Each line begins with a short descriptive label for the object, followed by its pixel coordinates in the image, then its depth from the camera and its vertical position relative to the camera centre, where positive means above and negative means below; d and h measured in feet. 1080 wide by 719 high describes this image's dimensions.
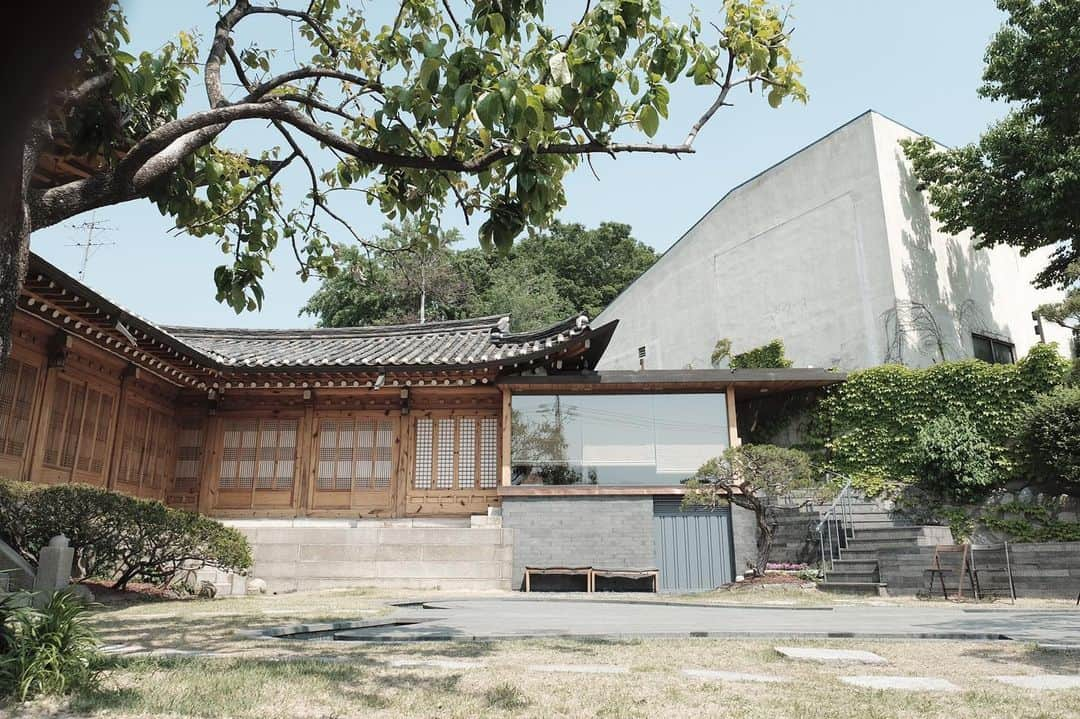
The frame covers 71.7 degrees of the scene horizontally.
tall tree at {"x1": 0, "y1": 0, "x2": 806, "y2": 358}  12.26 +8.04
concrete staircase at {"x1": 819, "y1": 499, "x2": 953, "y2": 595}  37.63 -0.65
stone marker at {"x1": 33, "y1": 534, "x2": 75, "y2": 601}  24.35 -1.14
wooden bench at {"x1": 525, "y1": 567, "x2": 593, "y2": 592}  42.09 -1.99
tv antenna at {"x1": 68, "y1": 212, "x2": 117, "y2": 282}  59.77 +23.78
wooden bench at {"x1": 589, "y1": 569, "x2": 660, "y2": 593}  41.94 -2.13
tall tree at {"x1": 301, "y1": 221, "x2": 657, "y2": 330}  114.21 +40.66
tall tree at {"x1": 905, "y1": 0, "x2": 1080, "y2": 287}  46.16 +25.12
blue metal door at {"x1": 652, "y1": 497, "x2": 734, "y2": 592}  43.14 -0.63
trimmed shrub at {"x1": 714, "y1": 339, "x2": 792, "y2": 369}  60.85 +14.45
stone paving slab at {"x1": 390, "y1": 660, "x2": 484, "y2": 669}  13.12 -2.27
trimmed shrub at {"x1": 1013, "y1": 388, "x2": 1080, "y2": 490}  39.50 +5.23
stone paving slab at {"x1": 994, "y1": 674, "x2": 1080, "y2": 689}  11.89 -2.27
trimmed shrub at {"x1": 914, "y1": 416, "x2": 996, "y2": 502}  44.21 +4.51
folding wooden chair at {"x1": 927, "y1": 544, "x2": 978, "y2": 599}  35.04 -1.19
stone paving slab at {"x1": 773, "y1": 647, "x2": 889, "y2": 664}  14.32 -2.29
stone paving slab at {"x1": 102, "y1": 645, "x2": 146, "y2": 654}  14.76 -2.35
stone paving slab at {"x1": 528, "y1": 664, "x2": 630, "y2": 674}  12.75 -2.25
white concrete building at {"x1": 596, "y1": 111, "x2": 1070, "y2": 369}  56.59 +21.61
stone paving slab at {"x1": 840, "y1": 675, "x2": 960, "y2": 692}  11.57 -2.27
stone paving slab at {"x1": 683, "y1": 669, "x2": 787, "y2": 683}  12.12 -2.26
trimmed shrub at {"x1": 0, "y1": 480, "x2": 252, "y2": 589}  26.96 +0.01
